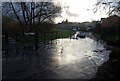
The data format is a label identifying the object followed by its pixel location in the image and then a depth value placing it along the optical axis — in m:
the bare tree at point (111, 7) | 4.78
